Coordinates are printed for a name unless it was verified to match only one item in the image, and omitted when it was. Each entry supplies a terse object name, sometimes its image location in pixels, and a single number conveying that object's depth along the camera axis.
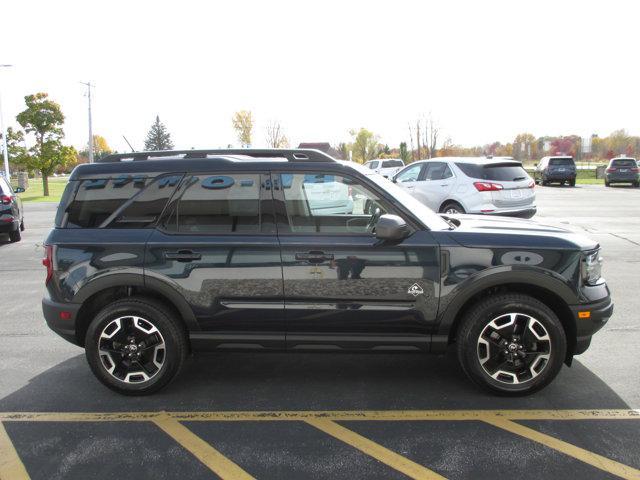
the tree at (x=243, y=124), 62.53
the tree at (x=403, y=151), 65.82
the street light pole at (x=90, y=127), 39.67
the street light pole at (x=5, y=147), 32.58
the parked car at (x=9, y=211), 11.87
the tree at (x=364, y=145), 95.62
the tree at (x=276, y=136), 65.97
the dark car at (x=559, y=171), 32.88
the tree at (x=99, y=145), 104.62
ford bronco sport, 3.87
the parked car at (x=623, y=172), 30.84
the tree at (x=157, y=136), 71.06
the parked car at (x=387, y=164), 36.56
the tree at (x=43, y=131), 30.86
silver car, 11.77
